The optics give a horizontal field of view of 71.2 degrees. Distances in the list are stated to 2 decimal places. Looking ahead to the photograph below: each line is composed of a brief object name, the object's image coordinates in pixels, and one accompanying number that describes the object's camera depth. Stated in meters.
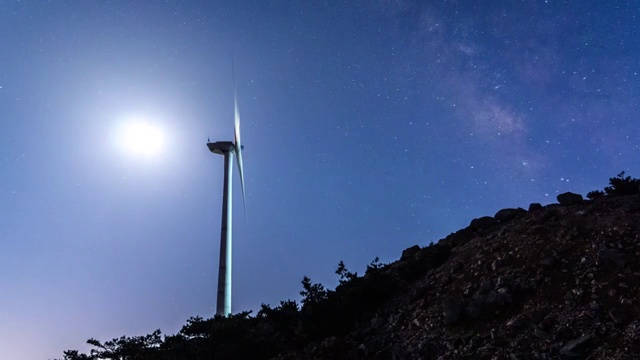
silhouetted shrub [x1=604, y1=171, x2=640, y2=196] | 31.06
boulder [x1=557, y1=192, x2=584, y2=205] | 32.26
